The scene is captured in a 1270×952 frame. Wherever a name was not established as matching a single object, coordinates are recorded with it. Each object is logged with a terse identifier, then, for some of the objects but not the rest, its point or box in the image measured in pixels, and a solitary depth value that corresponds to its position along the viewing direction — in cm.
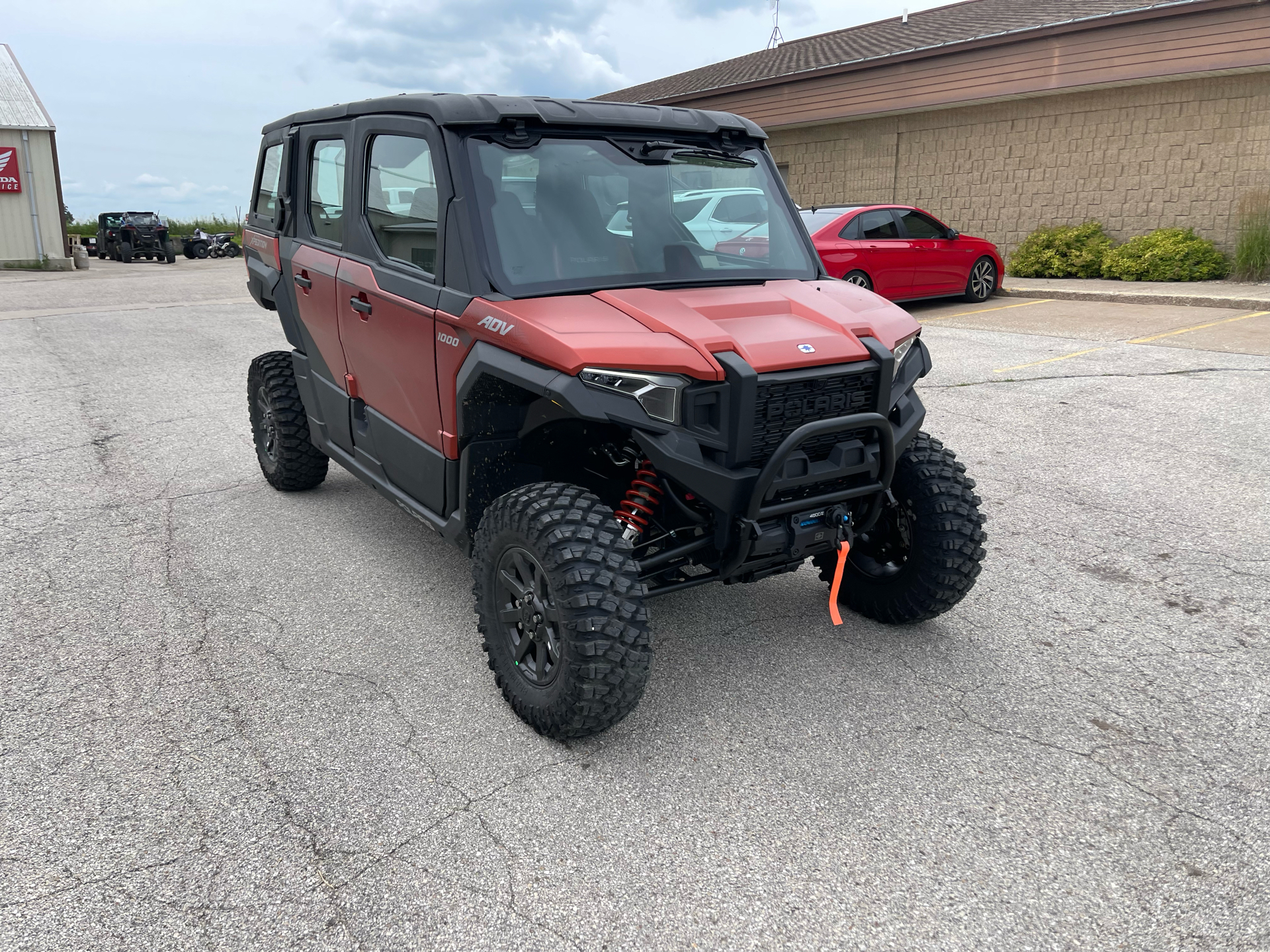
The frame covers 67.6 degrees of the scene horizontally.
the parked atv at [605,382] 296
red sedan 1260
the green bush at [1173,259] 1597
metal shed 2595
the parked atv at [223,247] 3519
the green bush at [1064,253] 1752
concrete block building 1572
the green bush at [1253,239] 1533
